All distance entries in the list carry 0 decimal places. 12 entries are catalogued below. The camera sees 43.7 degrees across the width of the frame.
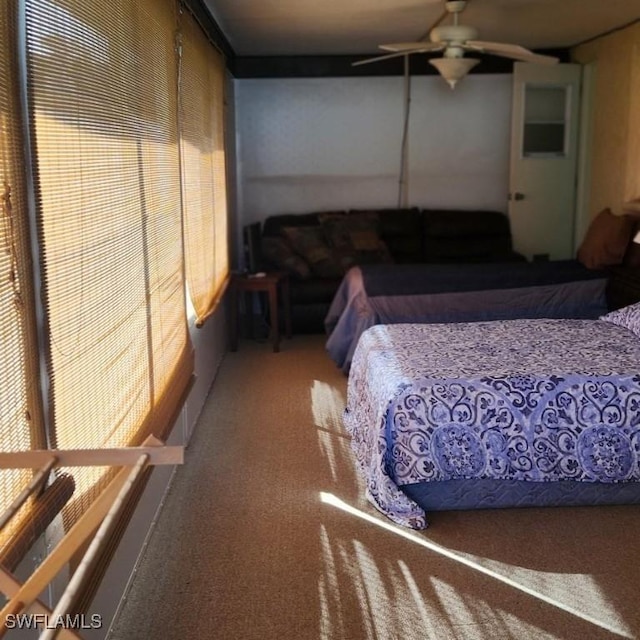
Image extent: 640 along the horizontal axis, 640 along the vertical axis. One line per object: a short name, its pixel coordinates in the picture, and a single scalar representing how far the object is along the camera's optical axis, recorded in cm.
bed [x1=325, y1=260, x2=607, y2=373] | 491
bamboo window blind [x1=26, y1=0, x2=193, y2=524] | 178
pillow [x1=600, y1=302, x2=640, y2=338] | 381
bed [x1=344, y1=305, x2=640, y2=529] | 303
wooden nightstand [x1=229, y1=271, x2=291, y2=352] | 591
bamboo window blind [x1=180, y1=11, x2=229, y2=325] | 384
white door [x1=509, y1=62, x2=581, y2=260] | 666
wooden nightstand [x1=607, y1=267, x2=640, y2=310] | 521
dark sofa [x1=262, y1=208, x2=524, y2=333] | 627
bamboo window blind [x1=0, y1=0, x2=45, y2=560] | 153
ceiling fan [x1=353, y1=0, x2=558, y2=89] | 462
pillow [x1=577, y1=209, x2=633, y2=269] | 552
